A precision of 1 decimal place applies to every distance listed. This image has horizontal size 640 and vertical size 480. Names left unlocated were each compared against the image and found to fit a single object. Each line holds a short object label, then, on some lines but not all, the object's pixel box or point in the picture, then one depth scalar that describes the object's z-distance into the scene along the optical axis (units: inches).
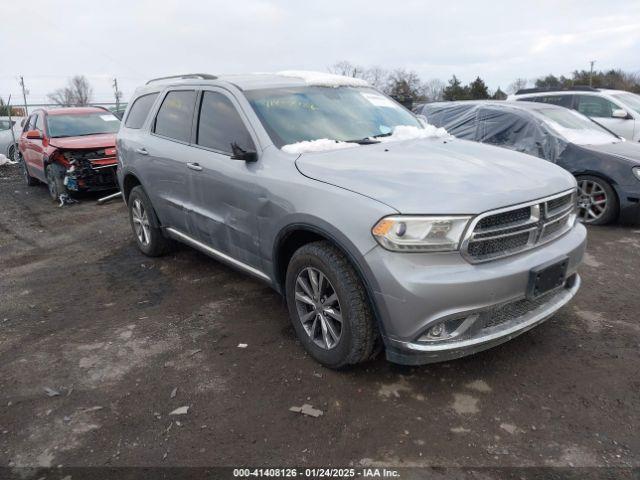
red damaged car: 348.5
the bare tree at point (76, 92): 2409.6
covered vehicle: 241.3
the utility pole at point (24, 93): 636.7
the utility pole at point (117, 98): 889.0
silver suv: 103.0
